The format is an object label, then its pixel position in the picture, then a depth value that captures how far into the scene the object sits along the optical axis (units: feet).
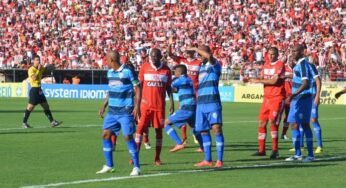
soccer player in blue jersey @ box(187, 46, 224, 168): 55.57
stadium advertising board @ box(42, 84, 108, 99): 171.00
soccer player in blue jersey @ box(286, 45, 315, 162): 58.54
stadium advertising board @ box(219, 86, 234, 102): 160.35
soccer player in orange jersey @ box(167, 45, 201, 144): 69.00
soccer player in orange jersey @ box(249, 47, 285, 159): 62.24
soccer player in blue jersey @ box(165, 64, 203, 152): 65.00
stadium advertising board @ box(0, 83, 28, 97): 180.65
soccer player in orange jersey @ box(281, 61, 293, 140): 65.62
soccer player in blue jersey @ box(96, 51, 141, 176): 51.06
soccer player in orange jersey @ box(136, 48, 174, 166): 57.00
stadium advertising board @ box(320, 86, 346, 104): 147.84
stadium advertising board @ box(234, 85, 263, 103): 156.25
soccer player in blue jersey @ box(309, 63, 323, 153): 59.82
